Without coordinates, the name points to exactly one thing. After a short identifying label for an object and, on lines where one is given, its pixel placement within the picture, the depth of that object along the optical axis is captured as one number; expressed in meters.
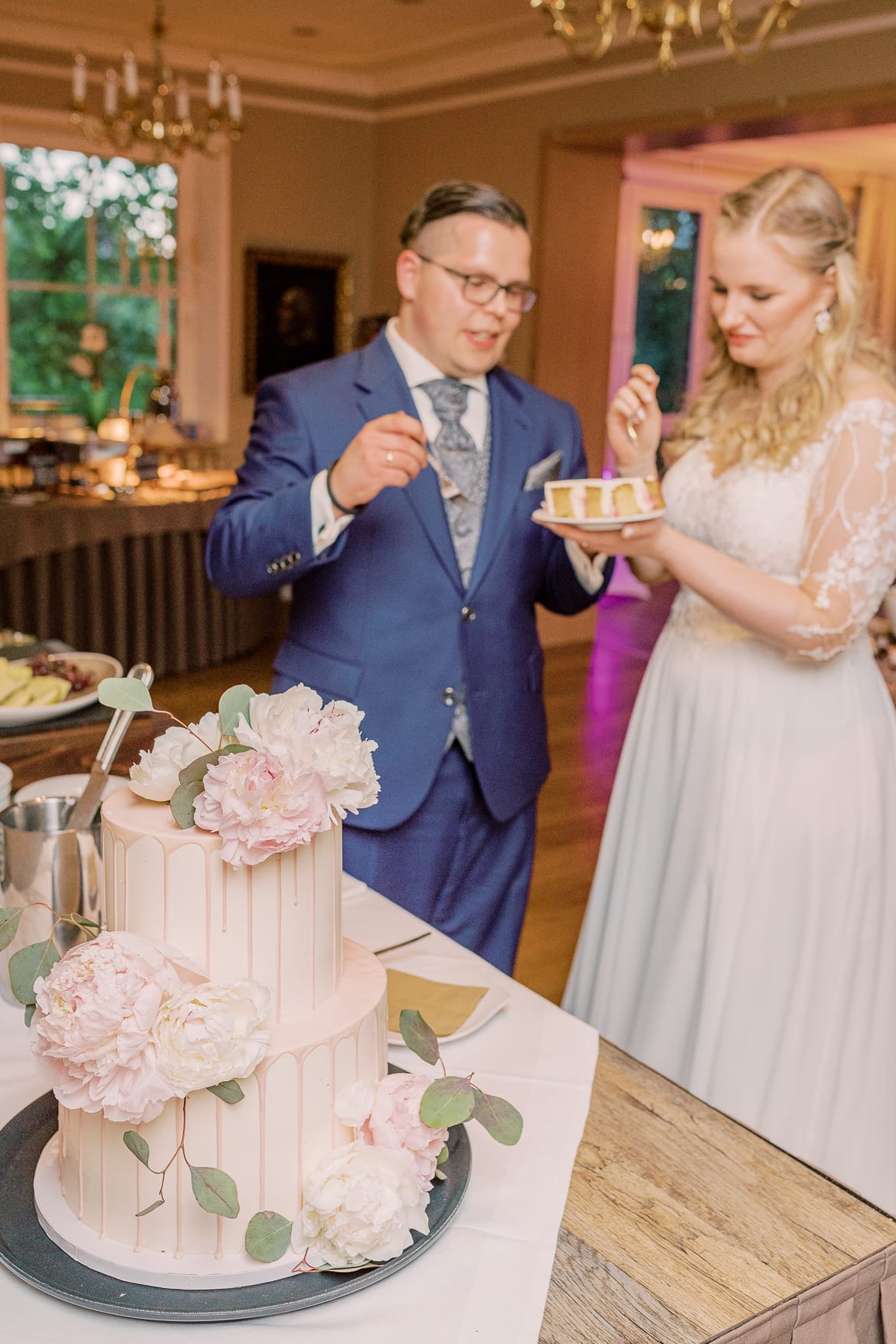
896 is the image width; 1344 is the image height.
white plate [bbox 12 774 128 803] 1.63
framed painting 8.81
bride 2.18
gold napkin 1.37
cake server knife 1.39
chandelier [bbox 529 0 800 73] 2.89
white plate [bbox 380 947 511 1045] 1.40
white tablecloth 0.93
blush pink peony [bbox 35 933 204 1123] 0.86
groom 2.12
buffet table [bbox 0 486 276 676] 5.88
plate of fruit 2.32
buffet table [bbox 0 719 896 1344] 0.95
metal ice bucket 1.43
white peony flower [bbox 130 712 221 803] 0.99
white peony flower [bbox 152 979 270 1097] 0.88
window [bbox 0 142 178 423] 8.06
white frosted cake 0.95
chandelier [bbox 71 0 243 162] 5.64
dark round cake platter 0.92
